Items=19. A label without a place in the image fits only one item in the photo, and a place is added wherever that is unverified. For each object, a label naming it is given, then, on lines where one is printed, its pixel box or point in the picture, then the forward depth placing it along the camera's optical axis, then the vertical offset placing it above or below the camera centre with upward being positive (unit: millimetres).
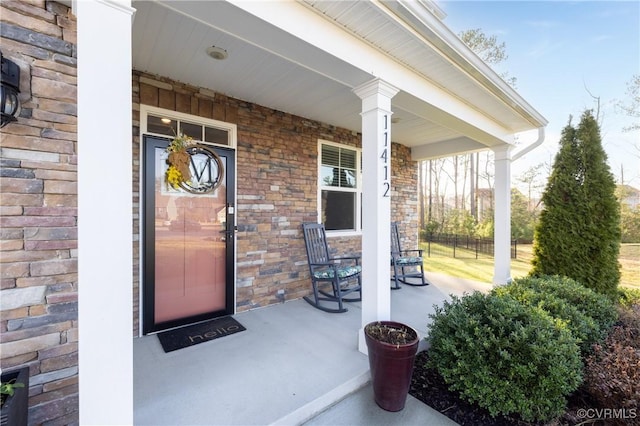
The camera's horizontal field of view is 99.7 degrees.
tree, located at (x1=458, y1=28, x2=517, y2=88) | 7359 +4543
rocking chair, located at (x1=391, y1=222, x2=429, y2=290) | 4624 -901
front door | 2785 -394
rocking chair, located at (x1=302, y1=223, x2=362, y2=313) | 3576 -847
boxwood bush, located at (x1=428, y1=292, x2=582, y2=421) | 1768 -1047
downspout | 4164 +1026
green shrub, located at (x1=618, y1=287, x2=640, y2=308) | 3496 -1192
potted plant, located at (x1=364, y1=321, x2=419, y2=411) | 1856 -1115
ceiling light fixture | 2332 +1399
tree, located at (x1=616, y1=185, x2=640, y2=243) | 8031 -257
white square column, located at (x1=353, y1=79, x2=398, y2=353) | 2383 +101
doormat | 2609 -1295
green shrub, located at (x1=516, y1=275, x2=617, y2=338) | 2639 -907
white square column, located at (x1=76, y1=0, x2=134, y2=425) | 1191 -17
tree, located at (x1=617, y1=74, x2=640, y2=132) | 6859 +2801
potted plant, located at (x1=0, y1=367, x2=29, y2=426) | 1106 -838
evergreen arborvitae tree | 3617 -93
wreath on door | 2850 +484
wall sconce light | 1269 +569
